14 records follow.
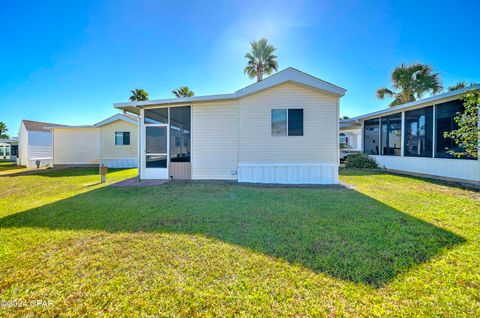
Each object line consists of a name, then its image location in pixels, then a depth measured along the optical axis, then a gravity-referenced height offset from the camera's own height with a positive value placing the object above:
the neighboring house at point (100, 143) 15.66 +1.04
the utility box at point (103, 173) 8.99 -0.76
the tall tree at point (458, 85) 15.52 +5.69
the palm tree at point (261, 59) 19.19 +9.52
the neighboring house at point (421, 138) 8.11 +1.04
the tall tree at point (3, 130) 40.86 +5.40
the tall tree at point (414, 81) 14.73 +5.82
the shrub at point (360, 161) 13.23 -0.27
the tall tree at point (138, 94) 22.25 +6.95
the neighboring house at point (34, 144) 18.28 +1.08
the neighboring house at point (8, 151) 25.88 +0.60
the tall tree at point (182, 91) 22.79 +7.49
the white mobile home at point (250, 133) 7.87 +0.98
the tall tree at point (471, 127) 6.15 +0.96
